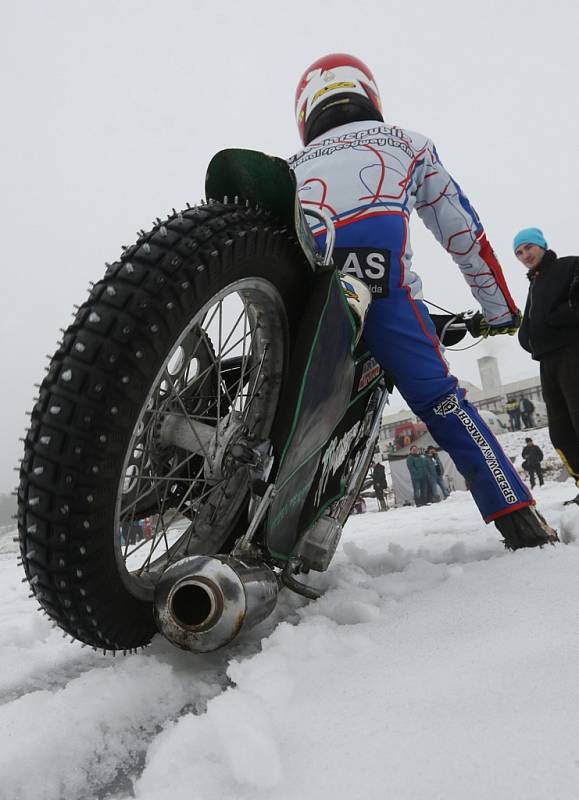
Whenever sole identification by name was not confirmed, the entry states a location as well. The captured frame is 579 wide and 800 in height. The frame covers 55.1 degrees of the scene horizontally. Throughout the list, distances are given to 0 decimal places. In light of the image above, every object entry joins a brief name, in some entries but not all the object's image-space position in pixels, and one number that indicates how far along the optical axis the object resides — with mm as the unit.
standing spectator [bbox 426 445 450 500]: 12297
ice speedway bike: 945
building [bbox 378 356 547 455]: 36225
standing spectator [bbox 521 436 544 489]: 12883
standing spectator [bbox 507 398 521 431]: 26969
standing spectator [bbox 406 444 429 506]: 12172
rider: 1740
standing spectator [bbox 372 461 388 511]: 13266
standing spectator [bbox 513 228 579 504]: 2861
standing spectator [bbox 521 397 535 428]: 24609
